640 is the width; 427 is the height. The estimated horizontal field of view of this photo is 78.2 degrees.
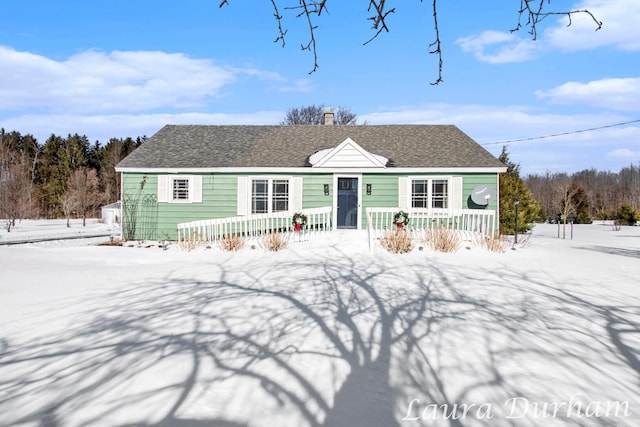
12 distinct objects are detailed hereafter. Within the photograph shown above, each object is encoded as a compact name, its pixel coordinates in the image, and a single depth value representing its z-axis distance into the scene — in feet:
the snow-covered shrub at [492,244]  36.32
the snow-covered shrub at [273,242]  37.81
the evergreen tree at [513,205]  58.39
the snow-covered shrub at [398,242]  35.58
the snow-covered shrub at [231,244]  38.65
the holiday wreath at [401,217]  44.19
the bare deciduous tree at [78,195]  86.22
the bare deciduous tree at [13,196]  72.59
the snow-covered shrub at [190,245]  39.88
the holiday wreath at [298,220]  42.83
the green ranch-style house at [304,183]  49.96
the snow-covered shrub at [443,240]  36.19
